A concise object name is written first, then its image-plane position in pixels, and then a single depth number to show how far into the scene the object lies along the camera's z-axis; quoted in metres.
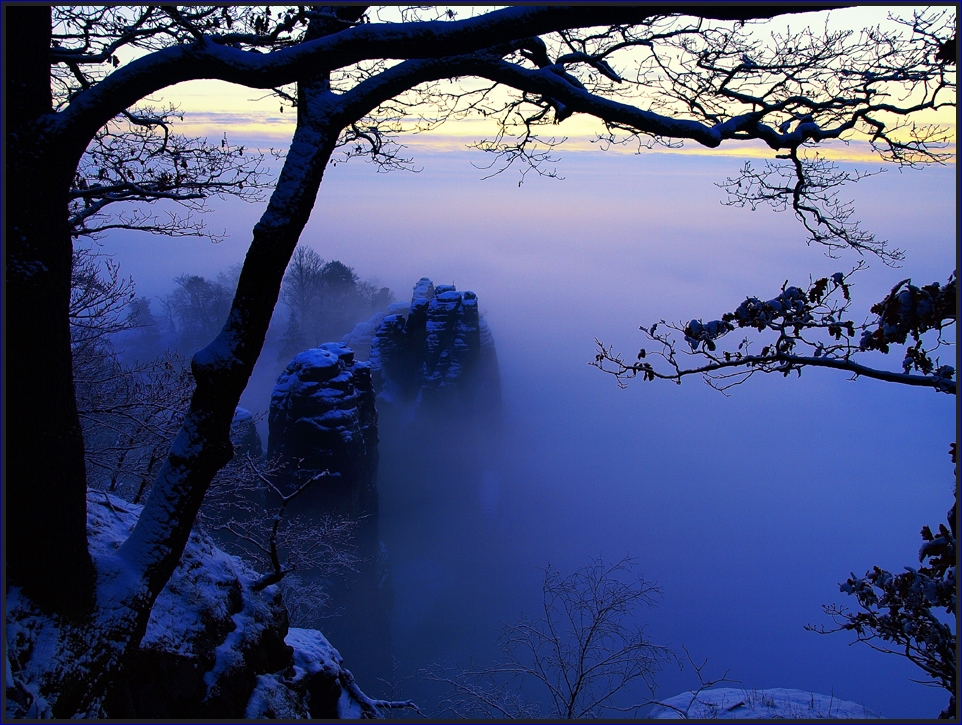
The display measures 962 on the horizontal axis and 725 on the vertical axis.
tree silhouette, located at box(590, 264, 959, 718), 3.47
